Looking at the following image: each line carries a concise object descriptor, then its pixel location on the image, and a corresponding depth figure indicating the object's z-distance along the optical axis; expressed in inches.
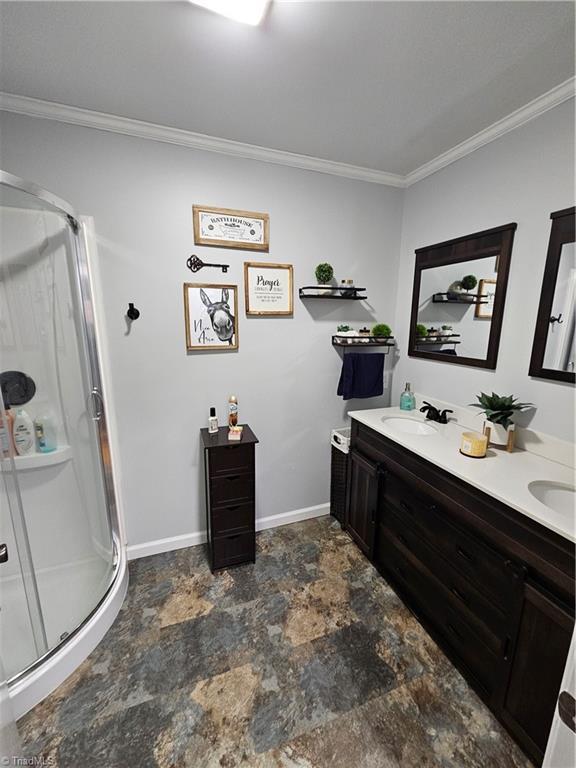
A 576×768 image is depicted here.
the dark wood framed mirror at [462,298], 69.8
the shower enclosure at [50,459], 57.7
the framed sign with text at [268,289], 81.7
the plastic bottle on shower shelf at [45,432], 68.3
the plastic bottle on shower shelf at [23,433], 65.7
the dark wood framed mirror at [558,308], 57.3
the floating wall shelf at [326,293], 85.0
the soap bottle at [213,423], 81.0
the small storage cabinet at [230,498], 75.9
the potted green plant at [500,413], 64.8
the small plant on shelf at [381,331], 93.9
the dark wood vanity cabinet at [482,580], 42.2
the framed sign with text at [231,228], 75.8
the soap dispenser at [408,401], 92.7
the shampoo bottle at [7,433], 53.7
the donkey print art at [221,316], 79.7
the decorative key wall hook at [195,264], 76.5
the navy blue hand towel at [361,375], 91.8
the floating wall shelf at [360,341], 89.8
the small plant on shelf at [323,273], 85.4
